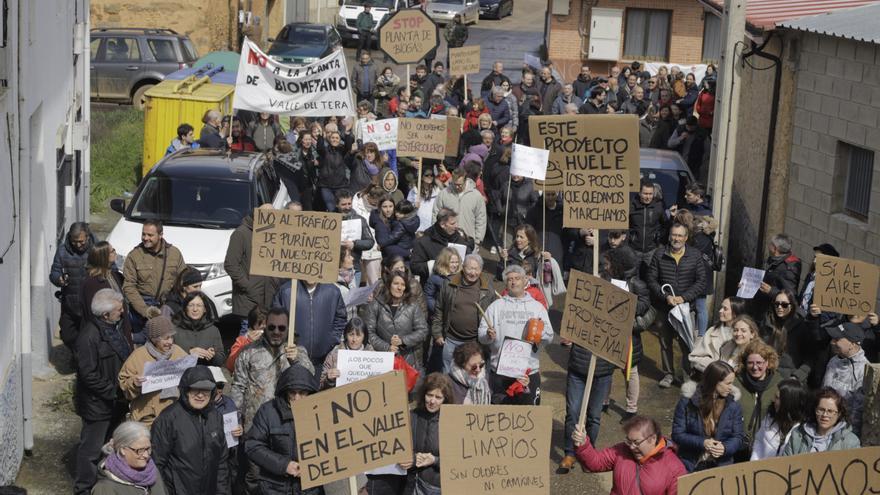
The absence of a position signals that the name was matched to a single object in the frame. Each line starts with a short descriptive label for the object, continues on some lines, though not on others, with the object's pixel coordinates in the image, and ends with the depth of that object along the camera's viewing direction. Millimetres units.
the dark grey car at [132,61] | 26938
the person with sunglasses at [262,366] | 8922
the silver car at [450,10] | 43938
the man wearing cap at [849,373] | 9458
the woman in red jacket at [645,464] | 7289
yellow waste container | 20047
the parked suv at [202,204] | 13008
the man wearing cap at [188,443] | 7875
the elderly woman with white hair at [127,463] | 6918
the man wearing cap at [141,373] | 8836
